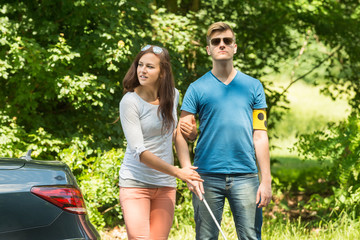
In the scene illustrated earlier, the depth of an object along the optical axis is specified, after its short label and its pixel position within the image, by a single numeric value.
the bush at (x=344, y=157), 12.51
